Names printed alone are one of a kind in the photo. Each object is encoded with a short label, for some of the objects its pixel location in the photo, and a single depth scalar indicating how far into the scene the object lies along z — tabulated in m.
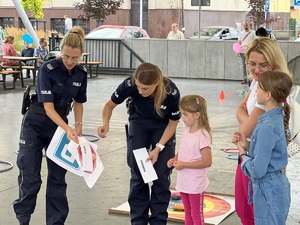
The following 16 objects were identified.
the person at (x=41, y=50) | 20.59
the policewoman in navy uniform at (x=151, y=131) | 6.09
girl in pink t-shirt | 5.84
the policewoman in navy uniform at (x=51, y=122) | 6.10
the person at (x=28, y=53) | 21.72
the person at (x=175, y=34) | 25.42
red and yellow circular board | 7.03
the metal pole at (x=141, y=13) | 44.99
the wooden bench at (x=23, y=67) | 19.26
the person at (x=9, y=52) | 20.11
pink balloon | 20.13
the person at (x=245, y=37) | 20.06
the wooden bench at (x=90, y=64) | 22.22
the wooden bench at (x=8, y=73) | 18.18
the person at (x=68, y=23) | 38.26
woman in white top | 5.13
